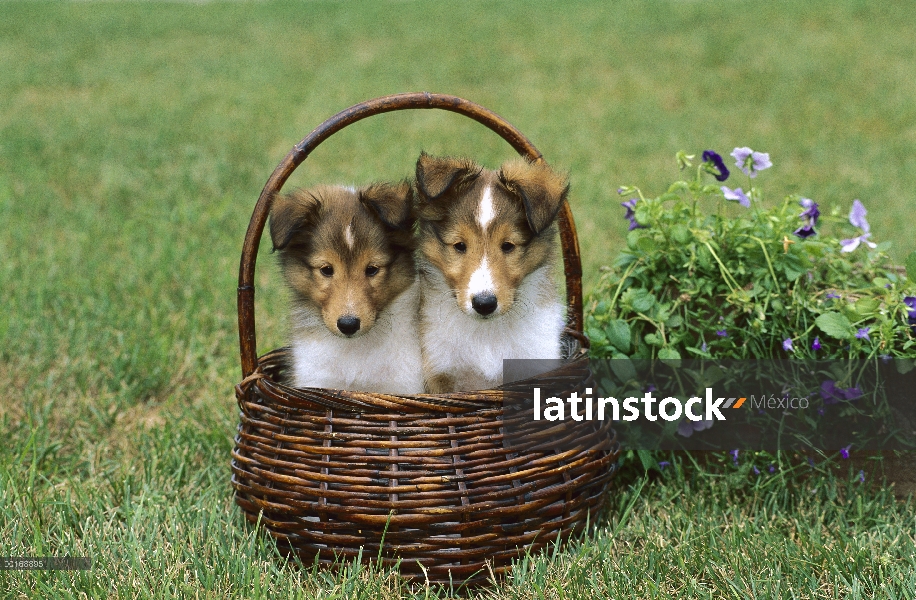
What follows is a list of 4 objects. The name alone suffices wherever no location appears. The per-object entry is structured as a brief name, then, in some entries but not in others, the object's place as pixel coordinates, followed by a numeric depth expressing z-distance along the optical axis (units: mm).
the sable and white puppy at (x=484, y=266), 3195
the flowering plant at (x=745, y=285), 3688
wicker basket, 3133
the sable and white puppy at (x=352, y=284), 3299
